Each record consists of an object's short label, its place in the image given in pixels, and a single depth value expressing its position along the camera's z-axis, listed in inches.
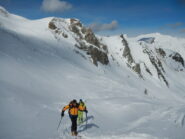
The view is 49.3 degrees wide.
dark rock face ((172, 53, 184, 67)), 4236.2
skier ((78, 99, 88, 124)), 512.5
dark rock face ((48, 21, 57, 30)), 2026.3
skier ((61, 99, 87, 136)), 397.4
